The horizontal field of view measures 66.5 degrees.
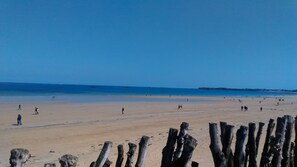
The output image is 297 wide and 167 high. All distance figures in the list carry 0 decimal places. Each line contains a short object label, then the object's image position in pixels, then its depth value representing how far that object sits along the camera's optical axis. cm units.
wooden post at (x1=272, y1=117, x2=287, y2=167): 429
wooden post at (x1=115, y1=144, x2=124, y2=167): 406
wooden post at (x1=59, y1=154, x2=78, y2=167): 304
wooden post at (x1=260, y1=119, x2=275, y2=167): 436
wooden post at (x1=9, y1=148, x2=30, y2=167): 273
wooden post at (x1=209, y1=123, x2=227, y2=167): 370
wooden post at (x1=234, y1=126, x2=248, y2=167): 400
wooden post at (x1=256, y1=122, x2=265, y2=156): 513
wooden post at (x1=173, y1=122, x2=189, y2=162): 372
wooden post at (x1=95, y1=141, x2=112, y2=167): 365
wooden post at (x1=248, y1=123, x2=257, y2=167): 440
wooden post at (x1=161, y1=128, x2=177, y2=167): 387
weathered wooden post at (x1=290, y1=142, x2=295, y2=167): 478
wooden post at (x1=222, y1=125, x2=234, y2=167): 392
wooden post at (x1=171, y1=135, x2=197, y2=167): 340
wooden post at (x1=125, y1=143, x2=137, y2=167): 388
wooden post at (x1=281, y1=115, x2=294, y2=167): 449
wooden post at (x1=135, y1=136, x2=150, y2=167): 394
